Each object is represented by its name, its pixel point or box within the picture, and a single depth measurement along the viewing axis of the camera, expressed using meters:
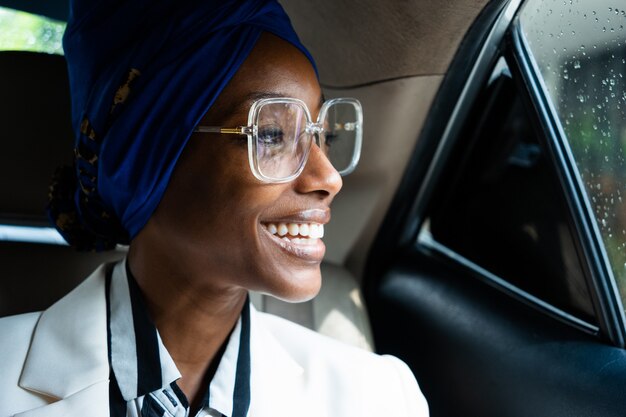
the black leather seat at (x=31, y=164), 0.65
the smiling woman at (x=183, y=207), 0.53
